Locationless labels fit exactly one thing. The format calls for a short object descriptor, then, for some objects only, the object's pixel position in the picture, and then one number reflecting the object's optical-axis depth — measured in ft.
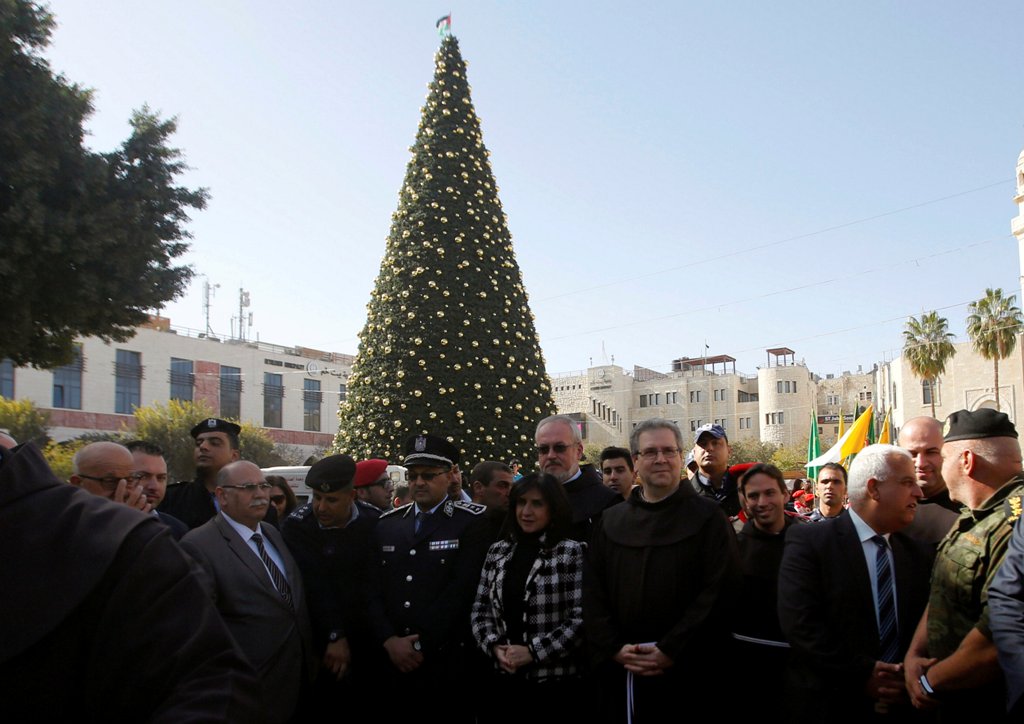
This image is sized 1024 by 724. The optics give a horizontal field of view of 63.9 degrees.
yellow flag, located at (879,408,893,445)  44.01
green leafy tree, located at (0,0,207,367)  34.30
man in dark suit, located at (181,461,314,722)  13.89
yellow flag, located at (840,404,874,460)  41.70
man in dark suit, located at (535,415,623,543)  18.30
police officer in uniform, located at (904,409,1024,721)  10.31
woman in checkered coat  15.69
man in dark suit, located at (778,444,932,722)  13.04
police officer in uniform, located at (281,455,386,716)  16.70
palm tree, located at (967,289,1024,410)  129.70
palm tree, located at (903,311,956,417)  145.38
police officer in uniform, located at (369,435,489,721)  16.84
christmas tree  48.75
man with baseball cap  21.07
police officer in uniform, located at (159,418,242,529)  19.63
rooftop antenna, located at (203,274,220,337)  196.45
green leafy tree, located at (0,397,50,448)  110.55
